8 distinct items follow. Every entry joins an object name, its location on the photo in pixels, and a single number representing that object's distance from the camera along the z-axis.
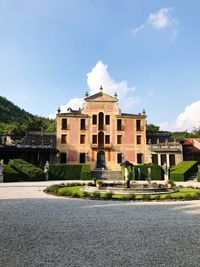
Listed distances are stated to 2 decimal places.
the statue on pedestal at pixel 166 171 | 21.30
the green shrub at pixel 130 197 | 10.10
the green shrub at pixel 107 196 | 10.19
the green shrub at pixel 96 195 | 10.37
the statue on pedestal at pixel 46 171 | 22.26
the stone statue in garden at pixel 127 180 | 12.81
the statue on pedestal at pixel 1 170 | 19.59
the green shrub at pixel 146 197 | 10.05
